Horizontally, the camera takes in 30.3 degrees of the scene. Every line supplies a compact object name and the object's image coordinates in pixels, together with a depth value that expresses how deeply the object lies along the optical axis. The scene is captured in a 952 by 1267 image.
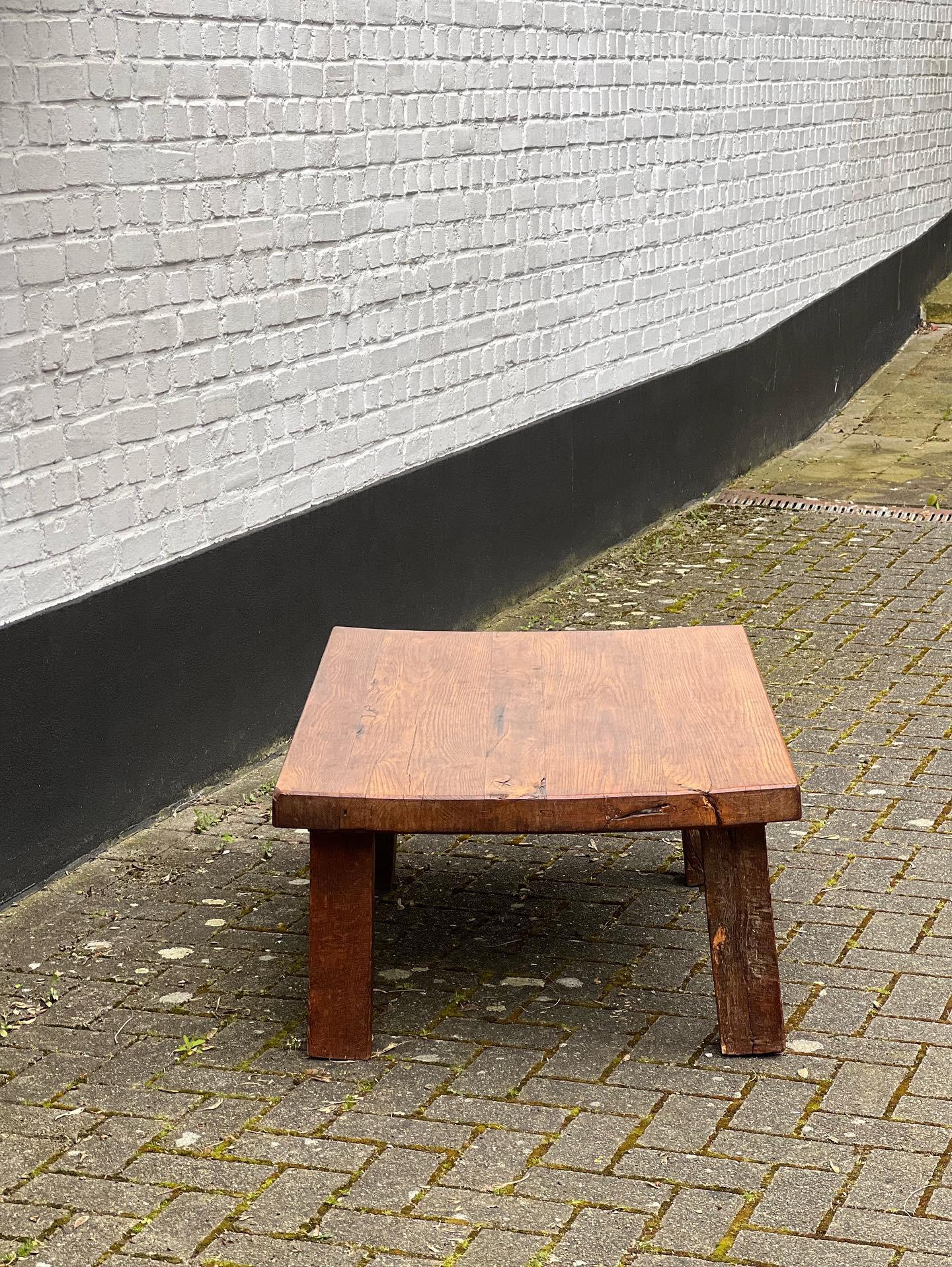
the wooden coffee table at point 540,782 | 3.59
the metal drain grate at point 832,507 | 8.83
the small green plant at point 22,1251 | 3.11
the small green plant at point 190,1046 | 3.86
